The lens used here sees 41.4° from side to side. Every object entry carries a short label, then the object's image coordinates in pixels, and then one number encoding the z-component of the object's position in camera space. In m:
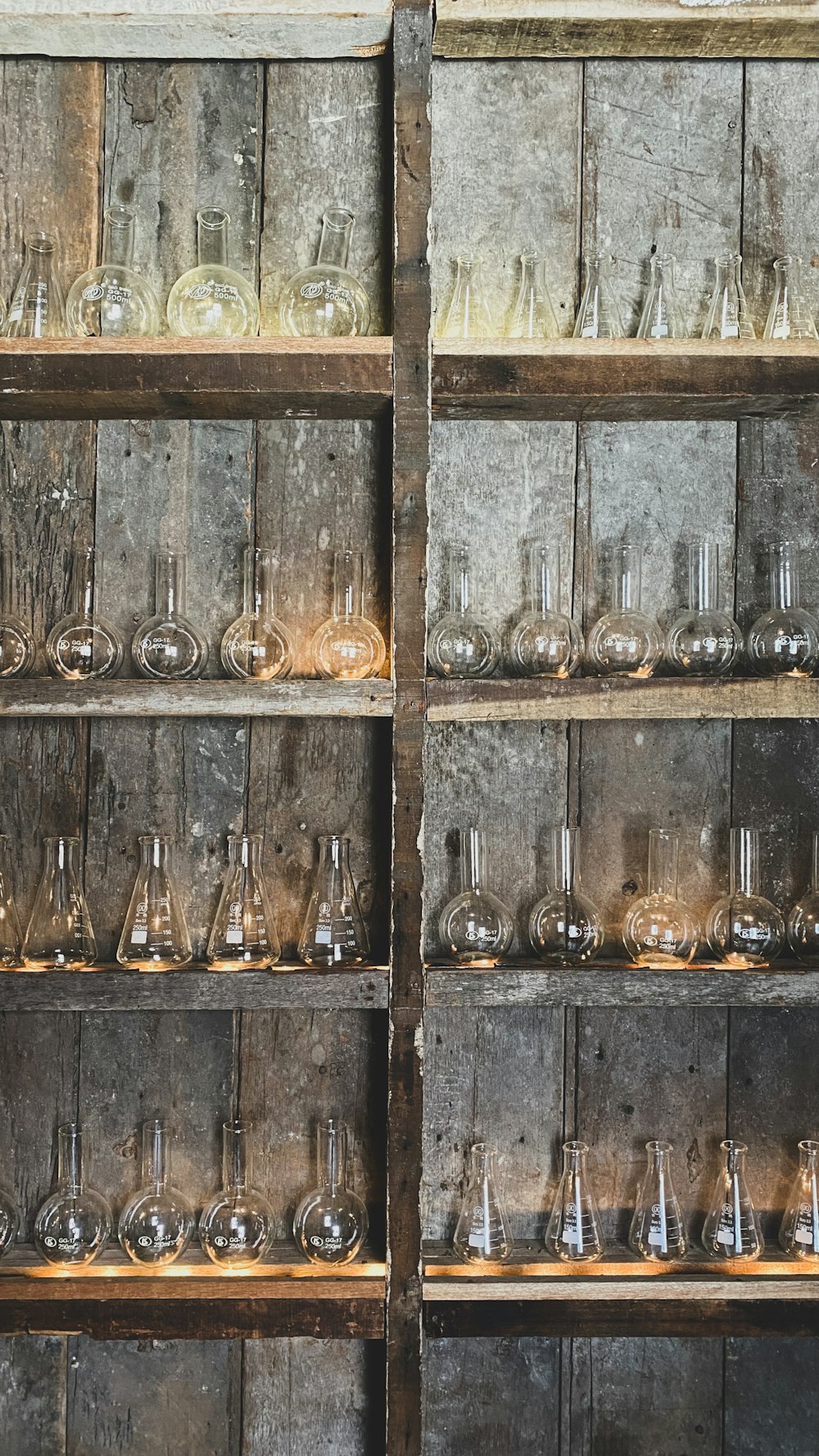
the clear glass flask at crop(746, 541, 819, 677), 1.64
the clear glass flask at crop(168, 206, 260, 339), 1.65
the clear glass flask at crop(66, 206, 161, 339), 1.65
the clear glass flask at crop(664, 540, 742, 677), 1.65
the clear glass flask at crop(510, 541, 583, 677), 1.66
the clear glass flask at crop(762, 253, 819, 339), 1.68
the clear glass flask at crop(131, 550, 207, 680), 1.65
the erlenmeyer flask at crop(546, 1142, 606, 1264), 1.62
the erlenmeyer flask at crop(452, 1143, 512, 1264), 1.62
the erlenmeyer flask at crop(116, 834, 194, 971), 1.65
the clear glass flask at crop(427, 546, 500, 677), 1.65
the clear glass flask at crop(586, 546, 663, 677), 1.65
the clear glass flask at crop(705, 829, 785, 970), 1.64
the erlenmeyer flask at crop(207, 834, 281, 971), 1.65
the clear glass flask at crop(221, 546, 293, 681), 1.65
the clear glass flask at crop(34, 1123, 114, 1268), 1.59
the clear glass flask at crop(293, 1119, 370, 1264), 1.60
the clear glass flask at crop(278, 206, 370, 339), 1.65
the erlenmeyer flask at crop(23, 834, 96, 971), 1.65
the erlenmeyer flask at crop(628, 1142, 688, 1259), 1.62
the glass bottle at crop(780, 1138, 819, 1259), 1.62
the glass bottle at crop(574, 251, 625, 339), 1.70
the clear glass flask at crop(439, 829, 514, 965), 1.66
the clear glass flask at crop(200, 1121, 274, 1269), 1.60
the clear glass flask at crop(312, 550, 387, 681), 1.64
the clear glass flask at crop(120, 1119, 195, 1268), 1.60
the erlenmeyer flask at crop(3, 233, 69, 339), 1.65
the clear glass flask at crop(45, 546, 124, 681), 1.66
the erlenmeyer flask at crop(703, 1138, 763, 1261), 1.61
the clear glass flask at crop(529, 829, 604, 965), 1.66
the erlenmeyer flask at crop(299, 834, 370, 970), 1.65
